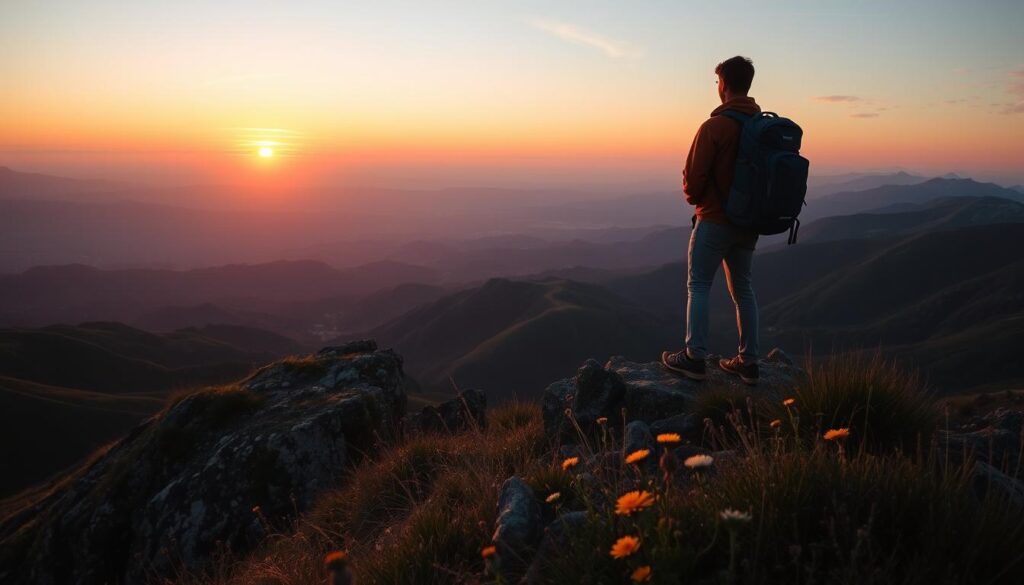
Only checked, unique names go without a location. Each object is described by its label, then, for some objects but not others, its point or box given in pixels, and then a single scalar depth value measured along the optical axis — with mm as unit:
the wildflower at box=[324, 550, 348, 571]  1755
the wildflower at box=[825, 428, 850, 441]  2768
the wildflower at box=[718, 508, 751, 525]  1778
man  6031
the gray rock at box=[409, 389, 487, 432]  10275
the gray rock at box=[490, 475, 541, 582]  3123
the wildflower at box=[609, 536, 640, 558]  1949
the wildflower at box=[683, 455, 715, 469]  2318
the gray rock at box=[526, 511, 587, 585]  2805
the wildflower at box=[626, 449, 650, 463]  2560
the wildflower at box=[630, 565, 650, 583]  1826
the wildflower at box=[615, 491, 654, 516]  2076
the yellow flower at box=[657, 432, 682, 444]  2696
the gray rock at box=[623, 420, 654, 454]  4645
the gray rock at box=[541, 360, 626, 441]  6872
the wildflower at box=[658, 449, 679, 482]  2482
